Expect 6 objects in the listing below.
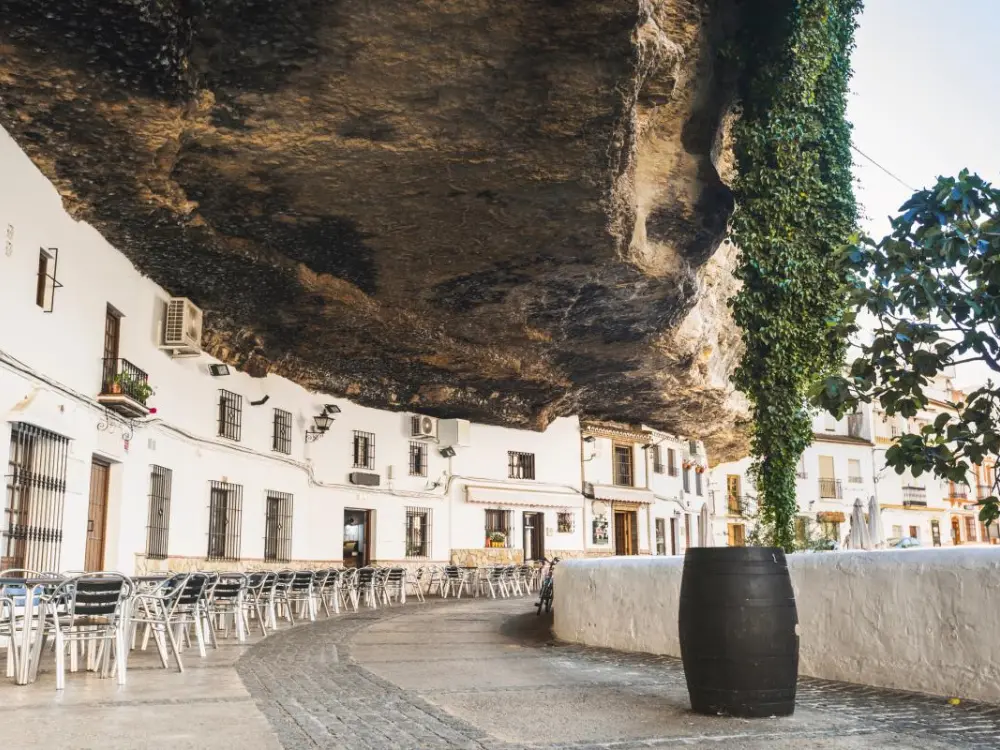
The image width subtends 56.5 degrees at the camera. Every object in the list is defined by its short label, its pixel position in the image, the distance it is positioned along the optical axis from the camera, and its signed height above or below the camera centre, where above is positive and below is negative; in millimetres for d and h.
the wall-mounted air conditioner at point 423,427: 20062 +2326
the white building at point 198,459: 8977 +1275
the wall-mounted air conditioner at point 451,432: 20844 +2296
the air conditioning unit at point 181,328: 12453 +2792
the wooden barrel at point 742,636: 5062 -550
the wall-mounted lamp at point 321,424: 17484 +2099
